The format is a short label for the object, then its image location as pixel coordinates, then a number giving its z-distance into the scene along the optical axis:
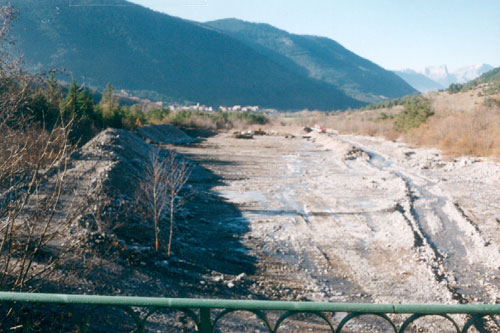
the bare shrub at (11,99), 3.79
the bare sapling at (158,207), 8.26
